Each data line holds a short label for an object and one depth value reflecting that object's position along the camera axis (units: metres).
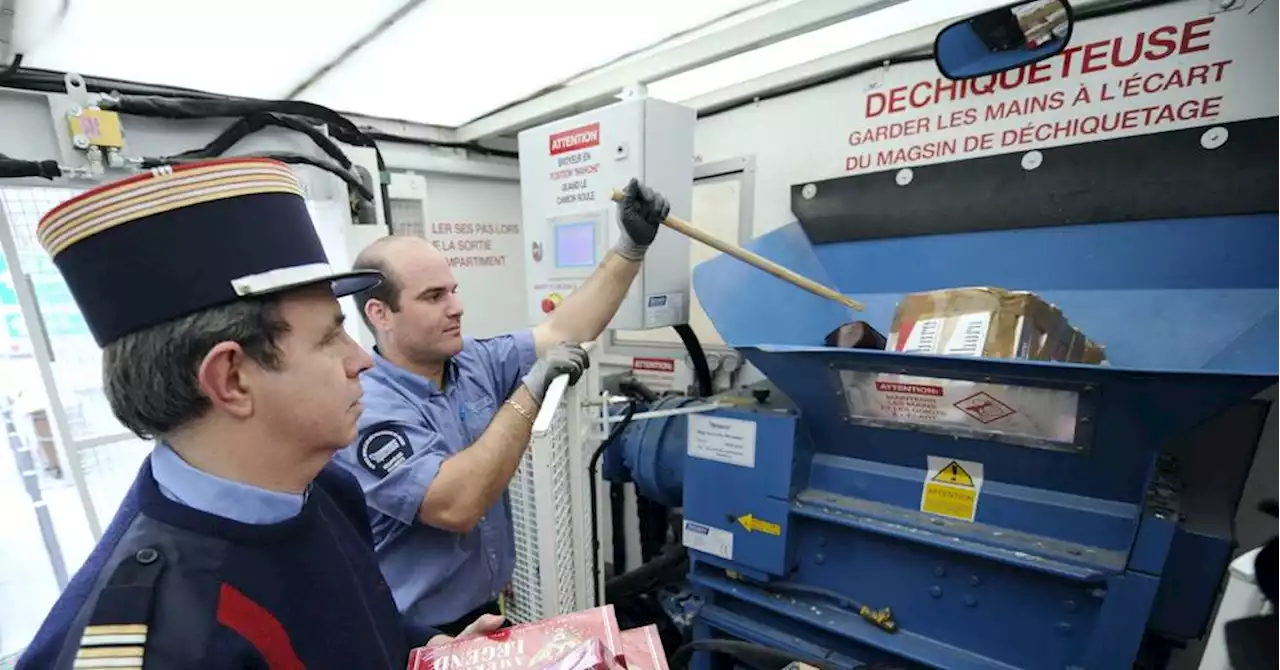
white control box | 1.59
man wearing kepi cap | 0.56
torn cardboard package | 1.08
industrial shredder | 1.01
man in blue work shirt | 1.02
